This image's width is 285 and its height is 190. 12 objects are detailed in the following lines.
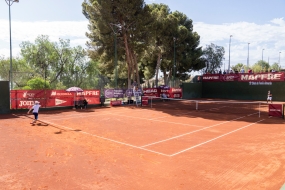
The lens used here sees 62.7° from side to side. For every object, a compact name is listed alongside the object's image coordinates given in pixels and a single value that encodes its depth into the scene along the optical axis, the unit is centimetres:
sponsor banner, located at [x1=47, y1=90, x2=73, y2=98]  2256
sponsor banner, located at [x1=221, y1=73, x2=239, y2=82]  3759
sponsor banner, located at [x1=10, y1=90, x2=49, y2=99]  2033
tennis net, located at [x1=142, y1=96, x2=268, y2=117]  2178
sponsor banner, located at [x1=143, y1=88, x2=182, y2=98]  3238
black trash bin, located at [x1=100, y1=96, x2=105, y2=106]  2598
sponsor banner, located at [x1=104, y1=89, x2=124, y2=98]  2786
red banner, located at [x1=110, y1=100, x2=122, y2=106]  2617
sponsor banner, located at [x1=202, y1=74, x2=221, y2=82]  3991
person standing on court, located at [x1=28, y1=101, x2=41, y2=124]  1494
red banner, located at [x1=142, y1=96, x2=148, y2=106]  2669
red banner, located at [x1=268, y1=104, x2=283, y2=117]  1790
